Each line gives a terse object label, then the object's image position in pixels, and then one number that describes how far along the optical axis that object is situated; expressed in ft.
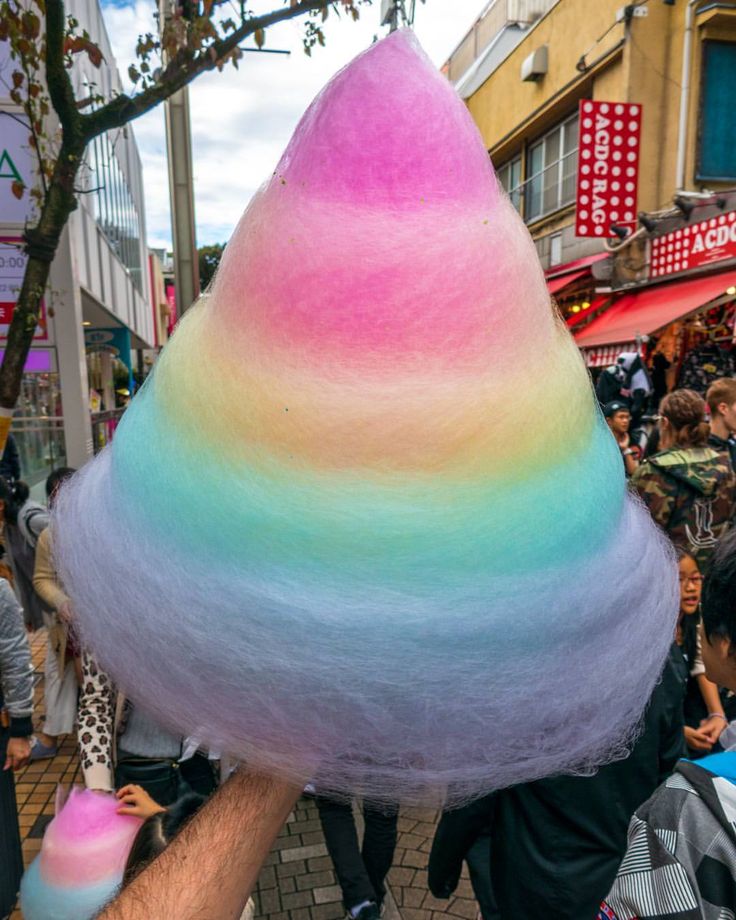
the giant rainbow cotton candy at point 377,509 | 2.56
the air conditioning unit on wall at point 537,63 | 38.93
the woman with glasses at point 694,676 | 8.53
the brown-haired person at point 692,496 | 10.02
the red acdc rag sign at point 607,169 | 29.48
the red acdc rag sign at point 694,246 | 23.85
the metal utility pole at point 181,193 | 19.12
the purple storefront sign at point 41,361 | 20.71
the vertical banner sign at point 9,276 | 16.30
